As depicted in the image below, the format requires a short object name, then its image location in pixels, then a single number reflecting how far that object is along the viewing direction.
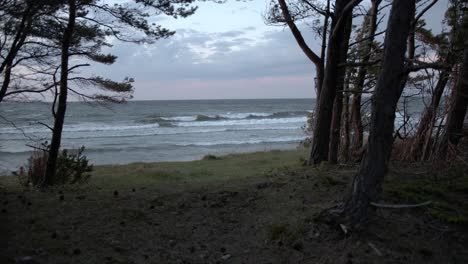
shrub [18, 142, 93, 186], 7.65
